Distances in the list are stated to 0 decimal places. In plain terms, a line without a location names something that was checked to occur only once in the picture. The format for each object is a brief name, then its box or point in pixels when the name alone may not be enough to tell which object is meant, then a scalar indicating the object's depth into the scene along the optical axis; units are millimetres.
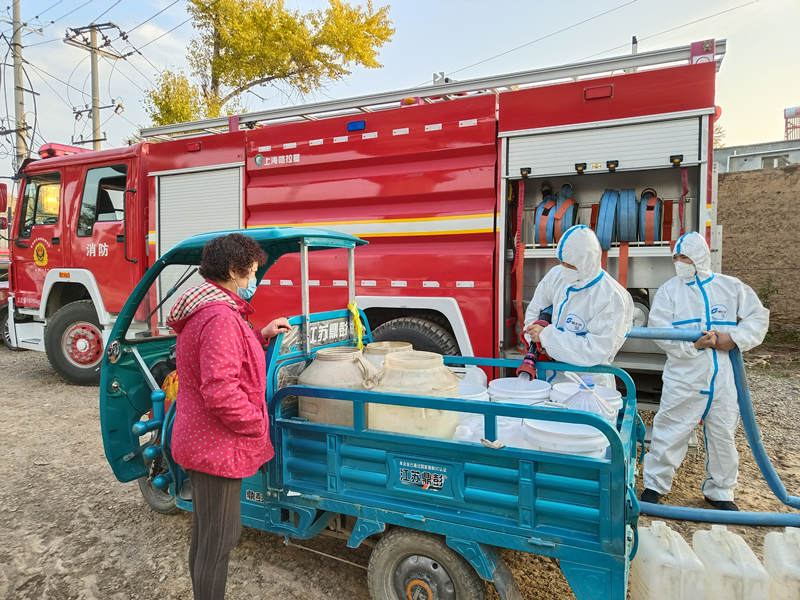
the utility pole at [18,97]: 14117
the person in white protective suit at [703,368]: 3227
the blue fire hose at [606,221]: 3750
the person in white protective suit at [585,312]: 2664
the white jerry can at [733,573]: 1834
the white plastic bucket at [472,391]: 2538
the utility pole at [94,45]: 16734
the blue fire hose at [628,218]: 3729
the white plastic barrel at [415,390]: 2176
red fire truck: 3678
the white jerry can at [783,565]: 1809
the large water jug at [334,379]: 2316
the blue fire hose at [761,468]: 2188
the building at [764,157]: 9492
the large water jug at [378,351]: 2732
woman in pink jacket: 1834
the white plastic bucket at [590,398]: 2236
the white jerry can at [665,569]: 1891
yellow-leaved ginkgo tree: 13383
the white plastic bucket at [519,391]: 2449
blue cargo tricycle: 1812
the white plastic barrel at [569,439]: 1937
